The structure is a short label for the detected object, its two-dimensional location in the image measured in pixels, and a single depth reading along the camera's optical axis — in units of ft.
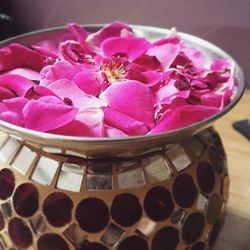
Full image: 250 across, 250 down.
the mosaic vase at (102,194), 0.92
